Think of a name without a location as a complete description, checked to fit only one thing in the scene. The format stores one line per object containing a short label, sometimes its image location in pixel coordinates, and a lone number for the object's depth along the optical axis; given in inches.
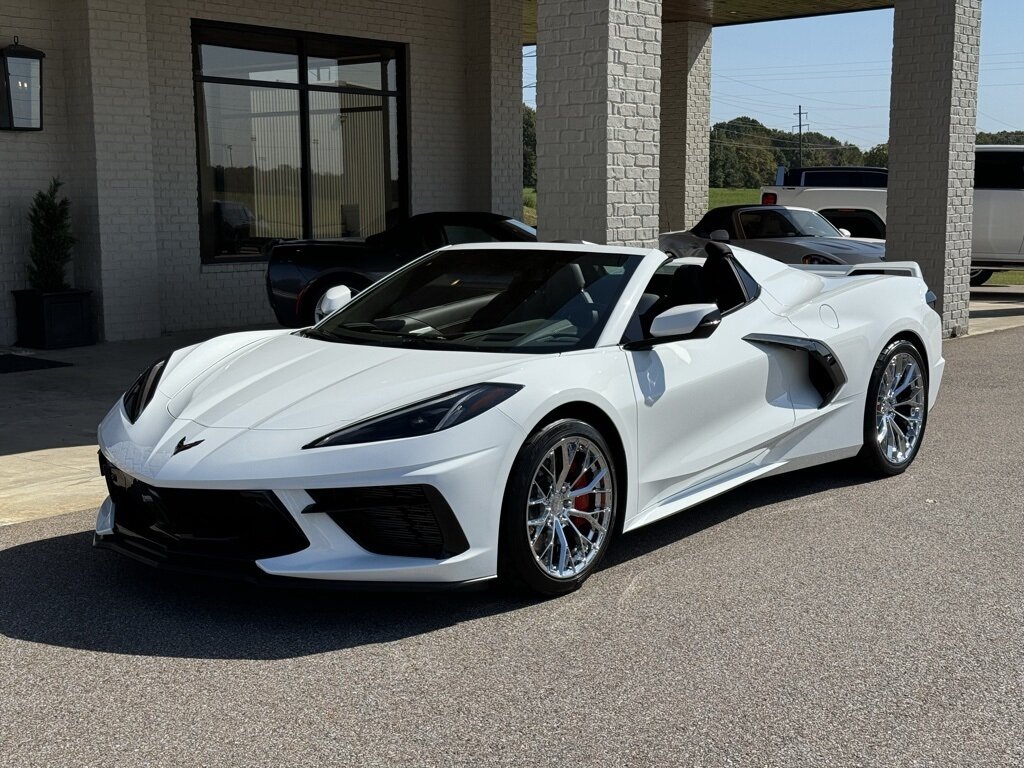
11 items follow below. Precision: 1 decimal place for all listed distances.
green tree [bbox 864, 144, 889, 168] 3284.2
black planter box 481.7
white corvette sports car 168.2
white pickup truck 731.4
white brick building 356.2
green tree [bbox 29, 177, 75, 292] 483.8
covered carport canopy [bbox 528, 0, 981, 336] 349.7
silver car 547.5
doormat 434.0
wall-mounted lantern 470.0
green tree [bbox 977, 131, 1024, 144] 2880.7
